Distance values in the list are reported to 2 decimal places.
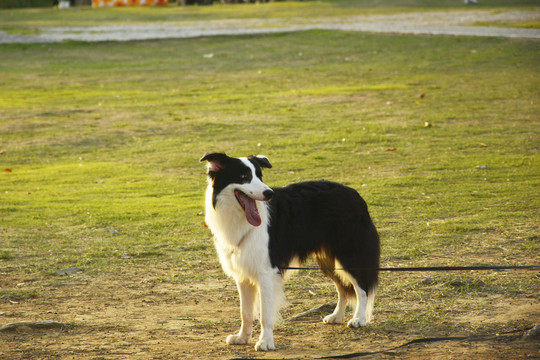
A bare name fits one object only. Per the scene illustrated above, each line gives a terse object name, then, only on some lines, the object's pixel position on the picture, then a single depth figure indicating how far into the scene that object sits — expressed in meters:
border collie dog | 11.35
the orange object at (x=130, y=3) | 122.25
